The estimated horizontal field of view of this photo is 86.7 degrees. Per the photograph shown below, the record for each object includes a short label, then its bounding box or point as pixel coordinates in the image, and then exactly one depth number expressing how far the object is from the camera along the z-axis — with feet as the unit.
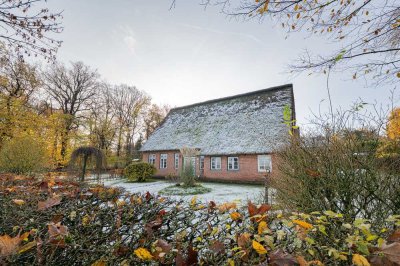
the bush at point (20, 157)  38.14
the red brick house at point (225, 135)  64.34
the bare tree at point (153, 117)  140.18
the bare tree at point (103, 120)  112.37
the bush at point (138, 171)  68.74
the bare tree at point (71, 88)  96.68
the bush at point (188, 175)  49.90
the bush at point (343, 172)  11.03
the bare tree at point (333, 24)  13.03
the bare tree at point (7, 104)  49.29
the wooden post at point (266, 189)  21.59
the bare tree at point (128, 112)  125.49
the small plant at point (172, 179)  58.50
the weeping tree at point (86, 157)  52.34
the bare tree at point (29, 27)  12.59
